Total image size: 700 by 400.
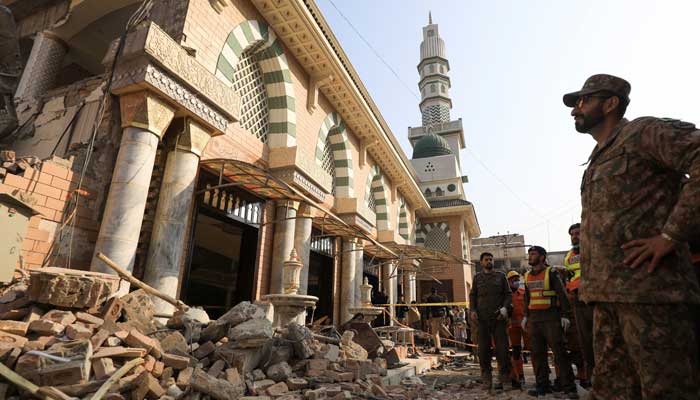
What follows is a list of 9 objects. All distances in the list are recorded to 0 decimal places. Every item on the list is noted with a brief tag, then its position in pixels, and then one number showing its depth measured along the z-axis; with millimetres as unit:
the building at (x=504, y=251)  34656
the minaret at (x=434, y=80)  30953
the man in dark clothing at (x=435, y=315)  10457
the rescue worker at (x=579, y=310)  4098
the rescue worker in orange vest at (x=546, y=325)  4293
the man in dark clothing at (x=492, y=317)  4691
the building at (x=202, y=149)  4328
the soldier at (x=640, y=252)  1519
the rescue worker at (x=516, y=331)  4742
